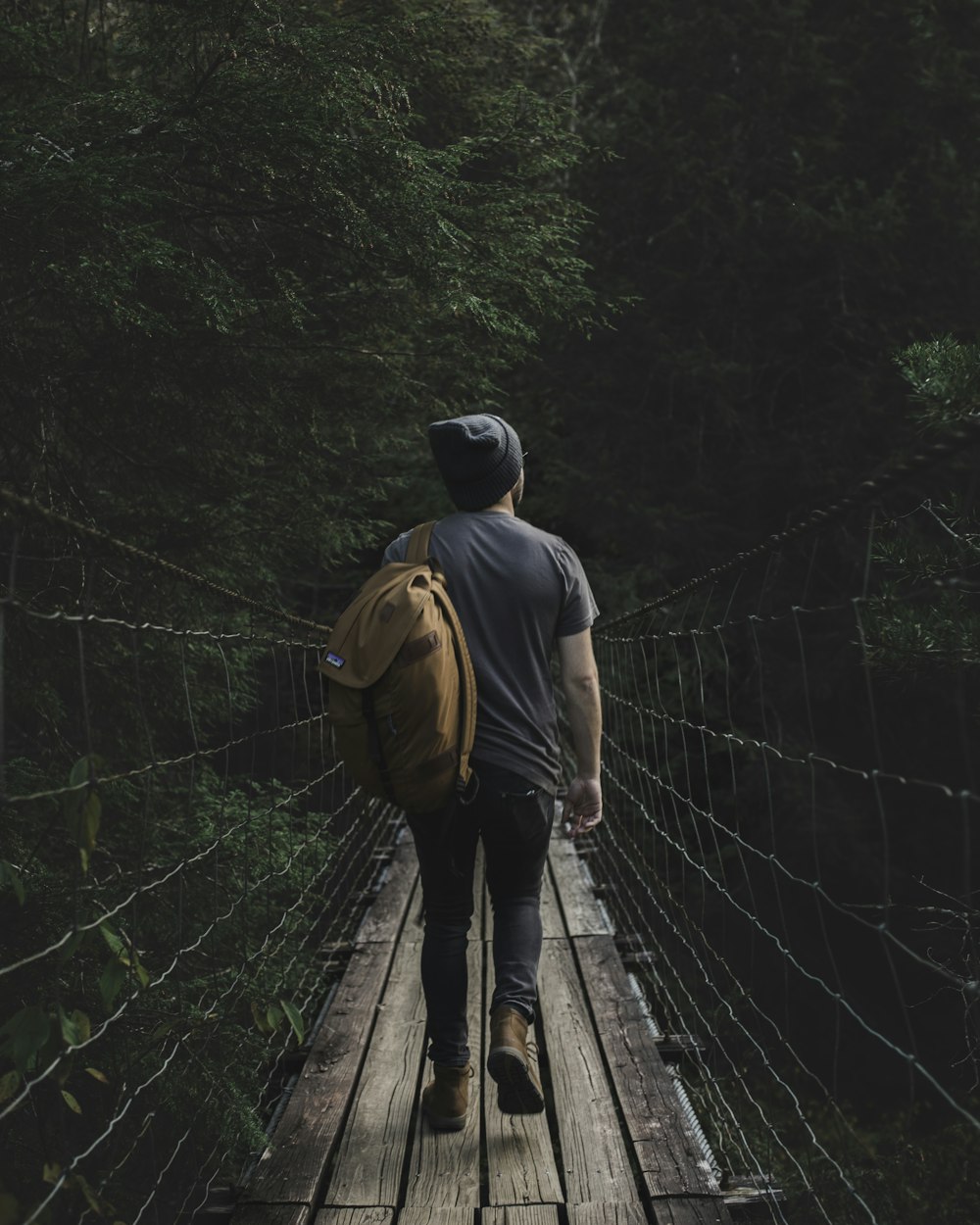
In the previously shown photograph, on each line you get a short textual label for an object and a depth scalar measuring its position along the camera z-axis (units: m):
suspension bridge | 1.99
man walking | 2.11
